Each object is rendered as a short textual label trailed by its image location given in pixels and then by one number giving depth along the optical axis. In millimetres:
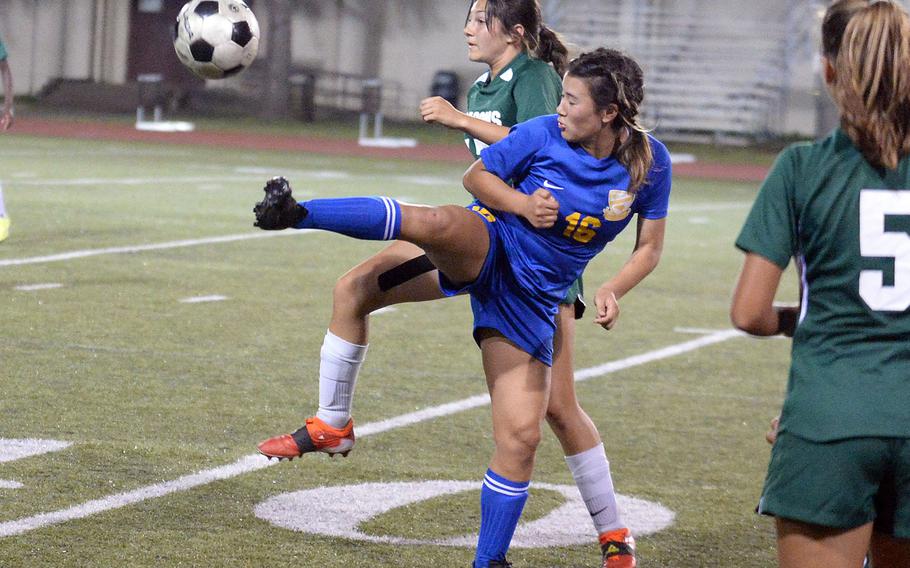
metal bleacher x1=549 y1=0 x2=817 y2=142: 66625
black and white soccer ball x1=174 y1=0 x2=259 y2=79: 12883
